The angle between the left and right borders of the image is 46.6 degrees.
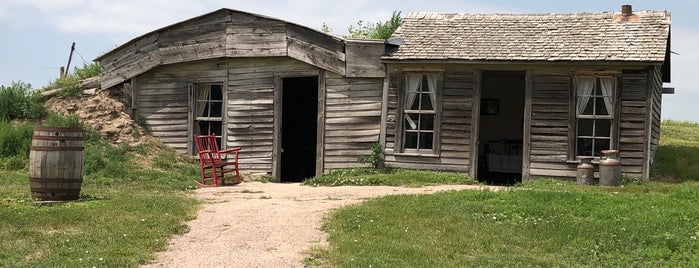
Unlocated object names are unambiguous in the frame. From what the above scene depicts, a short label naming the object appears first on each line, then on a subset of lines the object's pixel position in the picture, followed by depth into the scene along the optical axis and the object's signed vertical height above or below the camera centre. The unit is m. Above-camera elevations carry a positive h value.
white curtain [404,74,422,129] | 16.59 +0.86
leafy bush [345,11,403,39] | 25.06 +3.19
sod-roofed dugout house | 16.77 +0.90
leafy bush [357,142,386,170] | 16.53 -0.60
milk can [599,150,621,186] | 14.89 -0.60
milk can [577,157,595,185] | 15.20 -0.70
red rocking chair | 15.29 -0.80
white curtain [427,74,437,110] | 16.47 +0.89
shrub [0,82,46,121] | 18.14 +0.23
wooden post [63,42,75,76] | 27.38 +2.17
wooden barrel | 10.91 -0.64
